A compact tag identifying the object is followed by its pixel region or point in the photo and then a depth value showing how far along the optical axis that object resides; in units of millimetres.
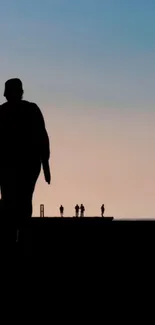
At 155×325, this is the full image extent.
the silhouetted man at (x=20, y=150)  13587
